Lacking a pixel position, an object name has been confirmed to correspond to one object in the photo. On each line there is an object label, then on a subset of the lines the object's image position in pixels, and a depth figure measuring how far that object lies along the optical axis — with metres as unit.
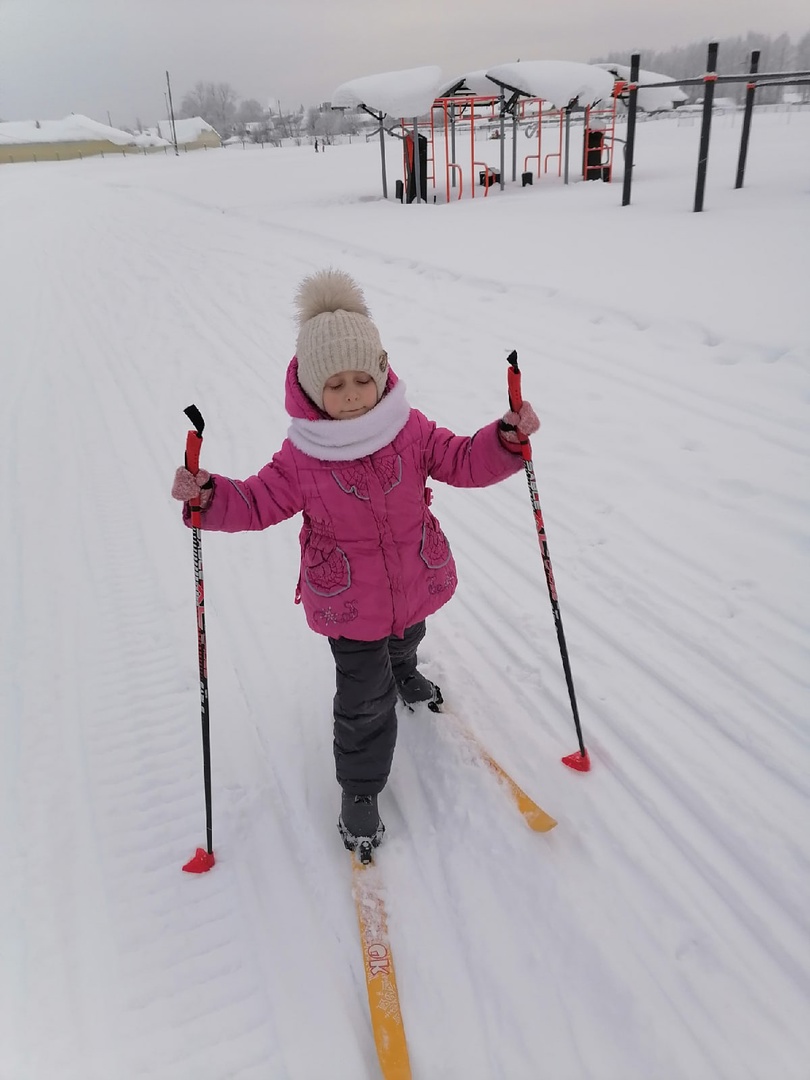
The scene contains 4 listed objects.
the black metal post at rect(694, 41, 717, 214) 9.01
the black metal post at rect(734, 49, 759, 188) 10.30
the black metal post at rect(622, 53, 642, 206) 10.17
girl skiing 2.06
